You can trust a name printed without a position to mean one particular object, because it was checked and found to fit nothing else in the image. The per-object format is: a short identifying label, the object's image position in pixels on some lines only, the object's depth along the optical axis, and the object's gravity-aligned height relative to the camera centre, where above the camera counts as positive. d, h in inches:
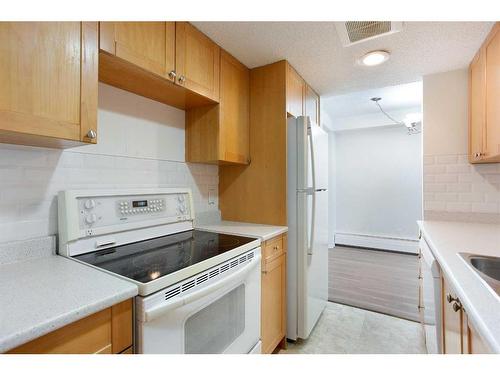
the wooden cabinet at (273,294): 63.7 -28.3
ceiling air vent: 59.3 +38.7
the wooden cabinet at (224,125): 70.6 +18.8
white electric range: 35.1 -12.2
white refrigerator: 74.2 -9.7
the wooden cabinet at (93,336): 25.3 -16.1
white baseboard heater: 165.3 -36.8
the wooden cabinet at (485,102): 60.6 +23.6
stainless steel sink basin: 43.9 -13.0
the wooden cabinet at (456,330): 30.4 -20.0
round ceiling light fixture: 73.0 +38.8
